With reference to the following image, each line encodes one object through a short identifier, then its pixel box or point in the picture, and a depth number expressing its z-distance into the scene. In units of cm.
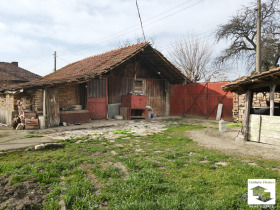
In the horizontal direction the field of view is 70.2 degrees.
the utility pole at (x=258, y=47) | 1146
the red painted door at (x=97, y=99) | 1217
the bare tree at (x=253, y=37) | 1753
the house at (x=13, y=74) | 2394
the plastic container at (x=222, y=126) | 840
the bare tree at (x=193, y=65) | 2375
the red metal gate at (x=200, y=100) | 1265
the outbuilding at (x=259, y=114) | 572
